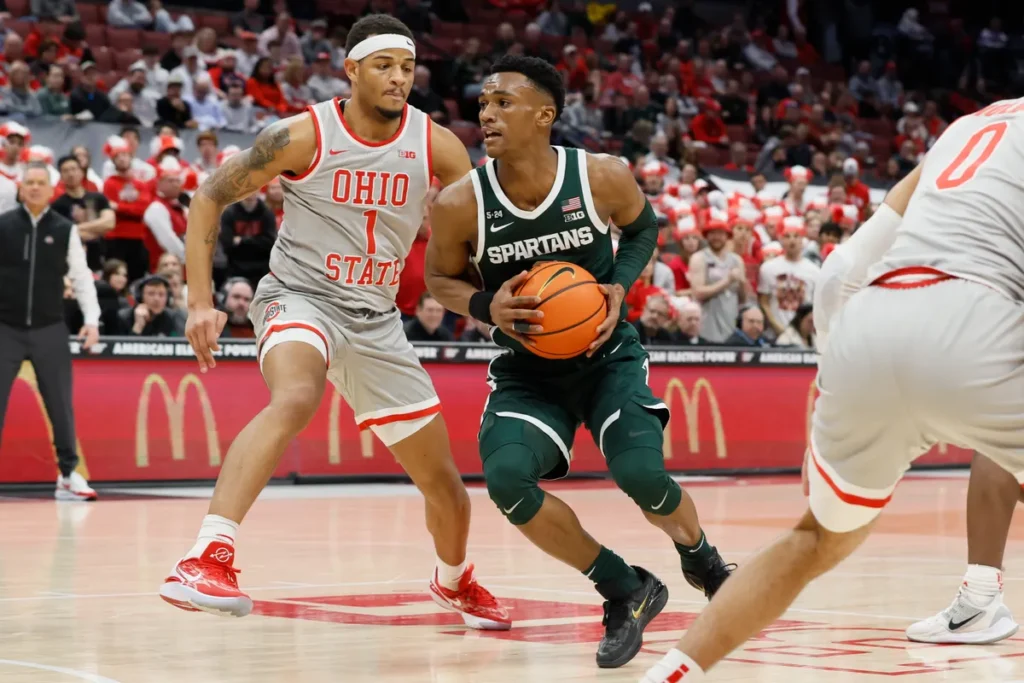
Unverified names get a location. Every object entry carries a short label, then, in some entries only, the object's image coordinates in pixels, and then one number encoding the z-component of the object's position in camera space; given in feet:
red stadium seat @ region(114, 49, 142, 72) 65.26
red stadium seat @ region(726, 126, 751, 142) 85.76
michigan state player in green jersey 18.79
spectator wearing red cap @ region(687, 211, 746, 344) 53.83
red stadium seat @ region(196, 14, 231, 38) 71.72
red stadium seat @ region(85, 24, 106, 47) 67.05
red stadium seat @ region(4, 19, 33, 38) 62.13
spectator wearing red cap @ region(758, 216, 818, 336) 56.13
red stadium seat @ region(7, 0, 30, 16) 65.51
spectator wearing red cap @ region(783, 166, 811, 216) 71.05
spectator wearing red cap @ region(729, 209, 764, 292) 56.95
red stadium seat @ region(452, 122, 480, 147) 70.13
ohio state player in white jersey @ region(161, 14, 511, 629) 20.75
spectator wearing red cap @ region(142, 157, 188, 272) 49.03
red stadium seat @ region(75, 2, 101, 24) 68.44
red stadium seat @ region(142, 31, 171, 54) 67.62
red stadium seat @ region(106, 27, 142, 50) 67.51
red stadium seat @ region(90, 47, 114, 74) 64.59
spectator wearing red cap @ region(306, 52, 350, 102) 67.05
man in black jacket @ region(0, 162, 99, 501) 40.24
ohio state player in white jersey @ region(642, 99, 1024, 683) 12.64
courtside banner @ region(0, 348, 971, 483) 42.68
